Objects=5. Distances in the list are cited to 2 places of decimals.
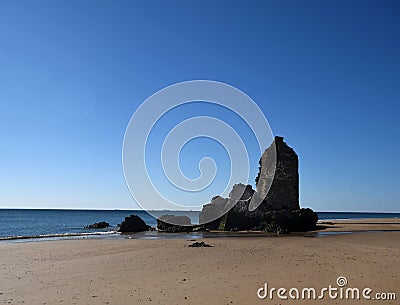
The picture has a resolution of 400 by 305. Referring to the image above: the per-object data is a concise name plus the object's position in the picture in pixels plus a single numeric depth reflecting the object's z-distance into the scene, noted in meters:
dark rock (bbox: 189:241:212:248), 25.28
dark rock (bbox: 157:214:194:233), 46.74
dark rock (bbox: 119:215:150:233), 50.28
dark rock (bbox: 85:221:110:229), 66.69
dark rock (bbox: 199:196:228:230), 48.66
